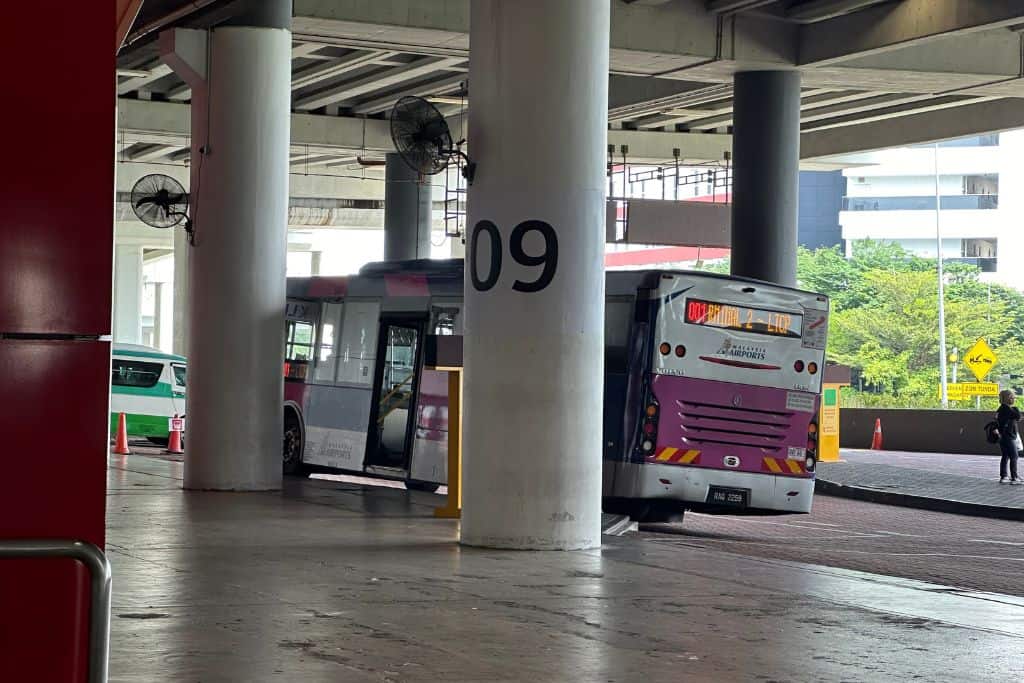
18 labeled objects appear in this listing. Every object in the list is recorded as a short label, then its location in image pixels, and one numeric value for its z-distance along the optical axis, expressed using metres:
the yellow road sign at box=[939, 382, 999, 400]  48.03
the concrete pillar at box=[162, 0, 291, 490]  19.45
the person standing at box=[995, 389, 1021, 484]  27.28
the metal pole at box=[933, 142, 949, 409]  66.81
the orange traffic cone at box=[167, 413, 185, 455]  34.00
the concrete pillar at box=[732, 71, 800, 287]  26.80
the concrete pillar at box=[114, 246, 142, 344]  71.56
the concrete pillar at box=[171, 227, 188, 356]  61.97
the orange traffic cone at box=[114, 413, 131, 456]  30.83
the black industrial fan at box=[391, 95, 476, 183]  15.02
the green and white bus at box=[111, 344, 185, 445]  36.91
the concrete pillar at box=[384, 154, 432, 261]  39.66
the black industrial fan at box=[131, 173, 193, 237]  20.00
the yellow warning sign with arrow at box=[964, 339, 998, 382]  46.94
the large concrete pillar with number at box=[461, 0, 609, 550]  12.97
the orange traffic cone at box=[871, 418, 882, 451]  40.75
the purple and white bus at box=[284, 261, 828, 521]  17.83
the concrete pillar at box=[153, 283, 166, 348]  106.88
